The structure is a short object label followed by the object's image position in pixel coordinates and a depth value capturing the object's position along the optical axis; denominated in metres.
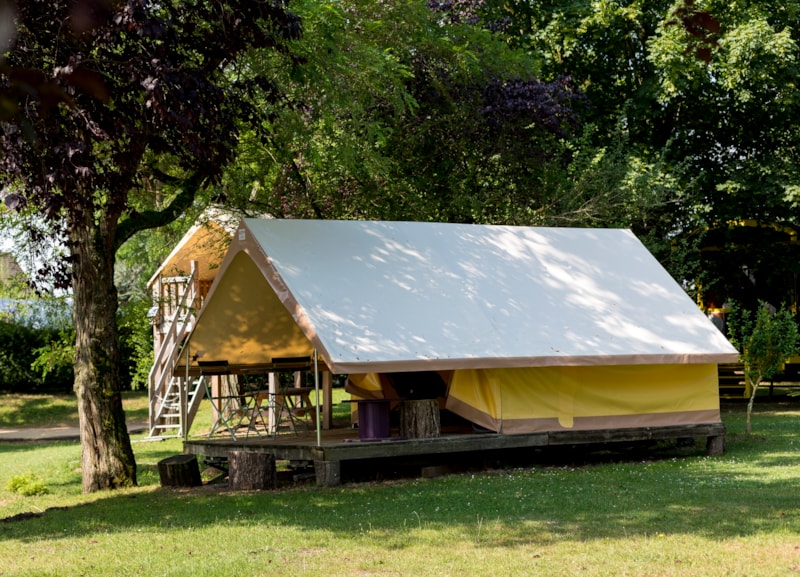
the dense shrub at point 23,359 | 27.45
